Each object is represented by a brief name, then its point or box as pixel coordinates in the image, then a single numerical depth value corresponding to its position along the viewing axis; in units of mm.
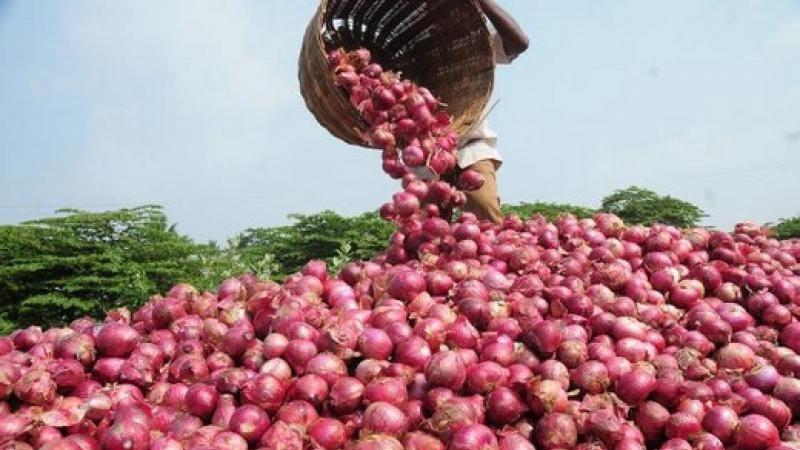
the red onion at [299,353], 1827
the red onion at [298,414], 1624
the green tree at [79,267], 7195
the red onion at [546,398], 1655
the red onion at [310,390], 1698
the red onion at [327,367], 1765
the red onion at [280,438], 1514
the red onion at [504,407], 1669
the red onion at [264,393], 1683
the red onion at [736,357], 1960
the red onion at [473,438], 1483
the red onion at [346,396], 1683
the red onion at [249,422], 1583
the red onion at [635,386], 1750
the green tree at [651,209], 19047
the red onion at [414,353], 1828
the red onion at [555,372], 1782
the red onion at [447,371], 1723
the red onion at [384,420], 1568
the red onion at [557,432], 1586
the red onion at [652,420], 1701
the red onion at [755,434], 1606
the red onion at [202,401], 1725
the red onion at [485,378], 1753
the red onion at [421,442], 1538
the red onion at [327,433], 1564
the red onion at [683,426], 1642
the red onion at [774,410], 1706
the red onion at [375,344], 1848
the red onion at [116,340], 2043
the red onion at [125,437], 1496
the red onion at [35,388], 1746
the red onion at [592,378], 1791
